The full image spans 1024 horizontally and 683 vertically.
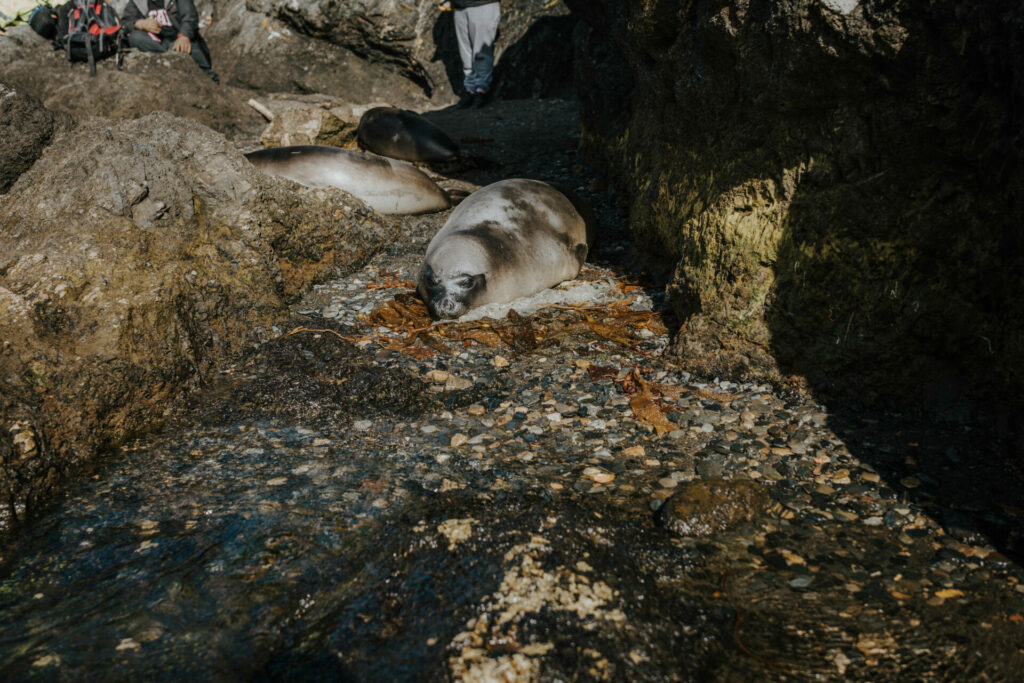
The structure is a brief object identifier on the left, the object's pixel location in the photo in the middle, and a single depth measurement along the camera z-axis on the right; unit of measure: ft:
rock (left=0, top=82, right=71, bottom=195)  14.05
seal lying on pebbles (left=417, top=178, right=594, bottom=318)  14.98
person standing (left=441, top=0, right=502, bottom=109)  36.14
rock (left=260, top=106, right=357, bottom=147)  27.04
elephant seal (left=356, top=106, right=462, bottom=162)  27.02
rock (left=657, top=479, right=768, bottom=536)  8.11
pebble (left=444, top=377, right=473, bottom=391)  11.94
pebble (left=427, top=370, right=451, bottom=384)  12.17
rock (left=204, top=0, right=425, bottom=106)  40.37
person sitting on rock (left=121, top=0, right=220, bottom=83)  34.99
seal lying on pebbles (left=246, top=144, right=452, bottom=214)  21.04
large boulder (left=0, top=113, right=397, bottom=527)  9.83
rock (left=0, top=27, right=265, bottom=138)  29.07
